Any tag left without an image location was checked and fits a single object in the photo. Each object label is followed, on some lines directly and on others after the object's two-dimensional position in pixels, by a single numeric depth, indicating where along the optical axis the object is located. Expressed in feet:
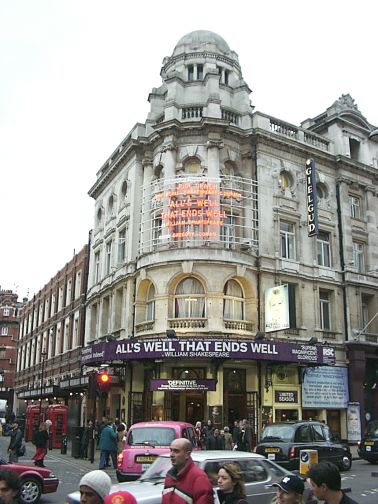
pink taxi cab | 45.68
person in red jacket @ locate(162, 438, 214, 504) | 17.93
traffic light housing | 68.18
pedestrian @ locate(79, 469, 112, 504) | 13.51
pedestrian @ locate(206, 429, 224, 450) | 65.31
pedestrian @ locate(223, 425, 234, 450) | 67.15
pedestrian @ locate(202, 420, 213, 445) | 72.88
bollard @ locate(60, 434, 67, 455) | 92.32
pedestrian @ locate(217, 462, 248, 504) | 19.72
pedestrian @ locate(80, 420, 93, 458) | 82.38
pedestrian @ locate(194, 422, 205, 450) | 71.70
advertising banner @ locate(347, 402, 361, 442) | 99.55
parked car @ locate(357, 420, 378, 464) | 72.95
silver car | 28.89
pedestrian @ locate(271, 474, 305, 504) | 17.58
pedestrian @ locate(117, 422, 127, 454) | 73.43
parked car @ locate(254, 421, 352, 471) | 55.67
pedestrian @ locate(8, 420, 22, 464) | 58.03
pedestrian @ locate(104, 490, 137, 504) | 12.75
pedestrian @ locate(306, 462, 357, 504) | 15.01
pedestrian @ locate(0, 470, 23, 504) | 15.33
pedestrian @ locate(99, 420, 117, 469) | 64.44
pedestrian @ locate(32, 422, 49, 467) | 63.35
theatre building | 90.07
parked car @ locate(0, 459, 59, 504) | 42.32
